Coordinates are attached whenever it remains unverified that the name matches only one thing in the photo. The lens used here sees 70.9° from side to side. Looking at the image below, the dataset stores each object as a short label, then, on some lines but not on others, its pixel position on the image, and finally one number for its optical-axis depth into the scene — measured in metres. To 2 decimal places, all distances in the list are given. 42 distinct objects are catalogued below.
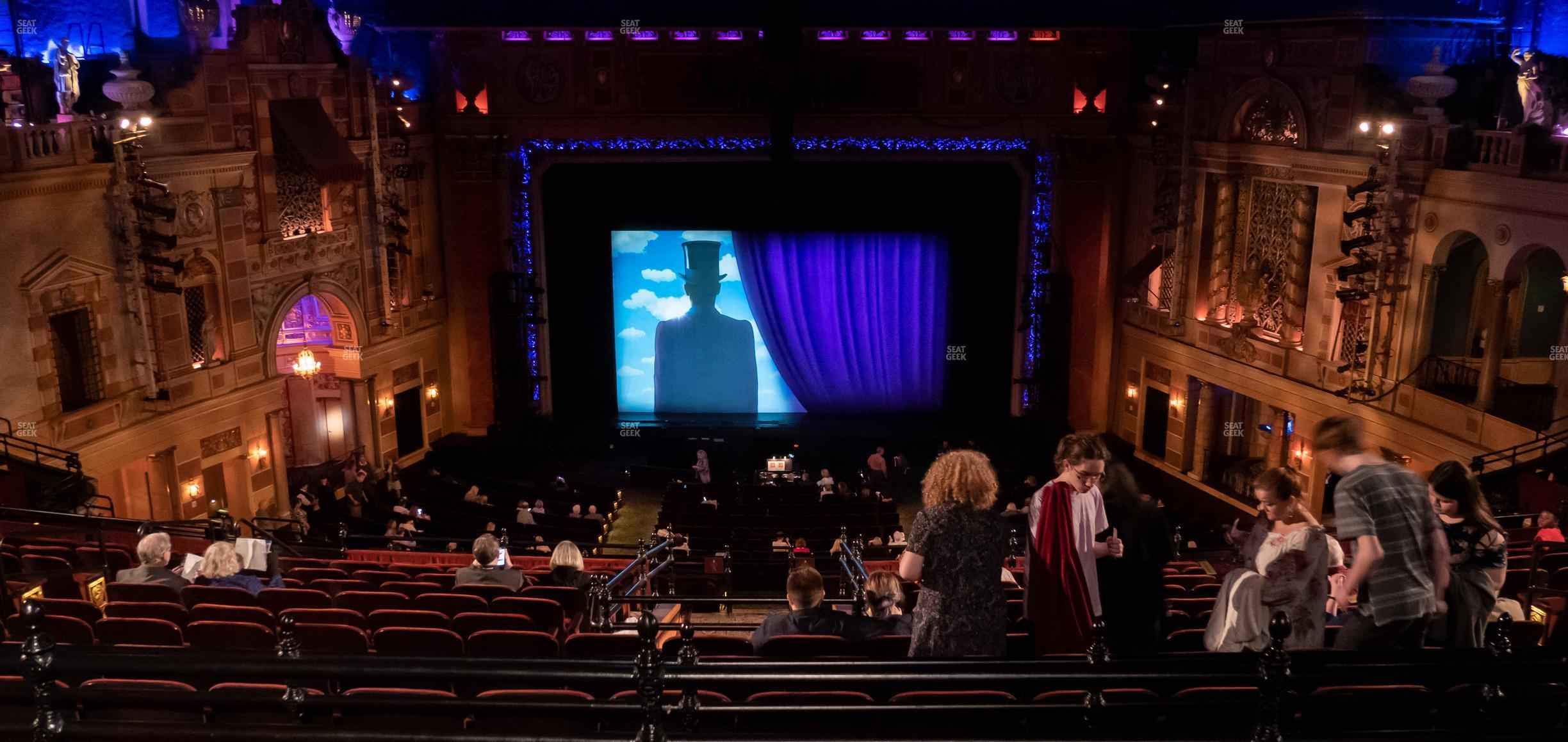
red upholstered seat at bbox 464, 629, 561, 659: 6.24
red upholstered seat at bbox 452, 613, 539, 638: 6.85
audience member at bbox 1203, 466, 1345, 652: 4.94
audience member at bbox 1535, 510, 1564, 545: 10.72
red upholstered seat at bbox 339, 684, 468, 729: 4.54
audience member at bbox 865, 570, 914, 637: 6.71
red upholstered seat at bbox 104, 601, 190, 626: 6.83
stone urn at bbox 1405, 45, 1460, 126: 16.02
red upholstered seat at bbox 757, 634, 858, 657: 5.59
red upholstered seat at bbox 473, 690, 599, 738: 4.46
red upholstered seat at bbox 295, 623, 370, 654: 6.25
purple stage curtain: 24.42
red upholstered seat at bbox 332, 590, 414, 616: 7.73
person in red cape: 5.11
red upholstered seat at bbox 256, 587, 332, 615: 7.43
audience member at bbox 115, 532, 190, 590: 7.84
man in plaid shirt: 4.46
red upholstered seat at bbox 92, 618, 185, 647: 6.10
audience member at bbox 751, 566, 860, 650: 5.86
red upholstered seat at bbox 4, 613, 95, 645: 6.24
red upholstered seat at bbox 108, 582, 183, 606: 7.50
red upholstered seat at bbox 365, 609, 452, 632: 6.85
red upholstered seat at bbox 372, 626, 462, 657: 6.24
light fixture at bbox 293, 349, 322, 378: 19.64
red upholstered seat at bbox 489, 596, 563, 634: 7.72
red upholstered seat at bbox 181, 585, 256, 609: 7.40
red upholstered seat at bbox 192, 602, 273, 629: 6.76
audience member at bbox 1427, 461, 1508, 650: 4.99
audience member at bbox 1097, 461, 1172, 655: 5.45
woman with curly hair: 4.79
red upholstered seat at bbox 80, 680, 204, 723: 3.11
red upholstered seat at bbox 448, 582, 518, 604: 8.19
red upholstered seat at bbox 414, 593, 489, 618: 7.65
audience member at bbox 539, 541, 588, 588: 9.20
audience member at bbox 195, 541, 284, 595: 7.83
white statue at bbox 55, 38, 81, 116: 15.00
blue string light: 22.84
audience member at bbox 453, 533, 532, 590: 8.59
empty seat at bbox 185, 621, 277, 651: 6.09
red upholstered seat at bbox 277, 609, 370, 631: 6.79
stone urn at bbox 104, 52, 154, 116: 15.47
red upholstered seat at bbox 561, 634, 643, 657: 6.20
